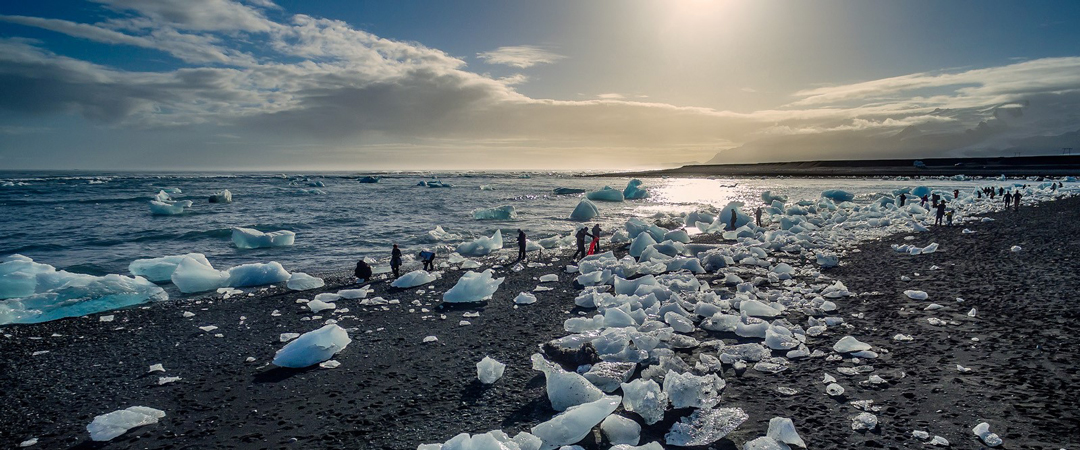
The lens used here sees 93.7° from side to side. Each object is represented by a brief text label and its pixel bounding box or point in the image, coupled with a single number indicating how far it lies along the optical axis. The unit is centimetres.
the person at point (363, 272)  1267
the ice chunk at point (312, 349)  677
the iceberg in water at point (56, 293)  971
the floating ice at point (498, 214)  2991
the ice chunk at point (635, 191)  4909
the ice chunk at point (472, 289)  1020
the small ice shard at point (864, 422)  474
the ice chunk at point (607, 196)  4622
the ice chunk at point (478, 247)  1759
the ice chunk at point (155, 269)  1347
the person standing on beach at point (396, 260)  1311
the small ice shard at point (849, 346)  661
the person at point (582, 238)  1546
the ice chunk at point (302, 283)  1191
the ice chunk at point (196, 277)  1202
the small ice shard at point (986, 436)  432
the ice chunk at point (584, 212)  2962
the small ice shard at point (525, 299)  1008
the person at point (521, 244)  1569
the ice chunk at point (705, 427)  474
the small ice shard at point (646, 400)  508
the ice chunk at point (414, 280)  1191
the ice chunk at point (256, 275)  1252
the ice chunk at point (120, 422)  503
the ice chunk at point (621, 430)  474
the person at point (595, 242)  1566
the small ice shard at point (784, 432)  450
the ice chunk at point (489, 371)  616
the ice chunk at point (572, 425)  459
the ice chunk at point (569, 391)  528
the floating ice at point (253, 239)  1898
